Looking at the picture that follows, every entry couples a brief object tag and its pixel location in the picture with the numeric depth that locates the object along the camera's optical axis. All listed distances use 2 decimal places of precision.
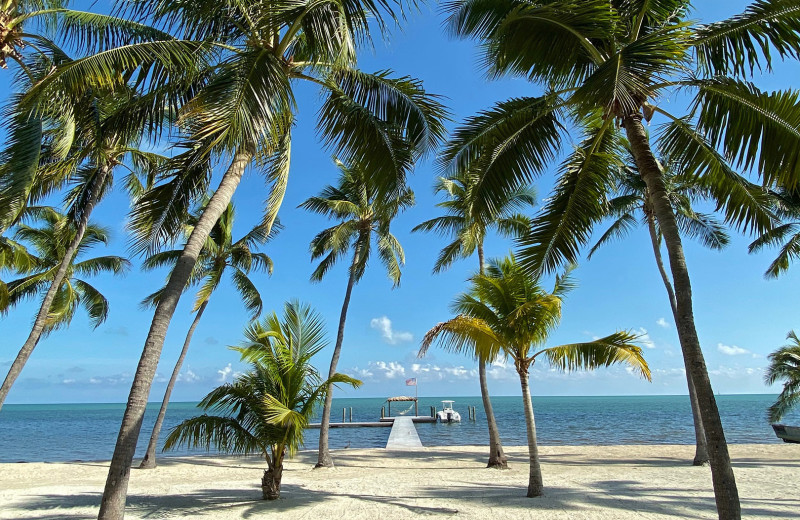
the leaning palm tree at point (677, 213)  12.80
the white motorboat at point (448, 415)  41.91
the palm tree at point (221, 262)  15.86
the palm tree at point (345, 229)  15.10
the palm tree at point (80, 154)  6.85
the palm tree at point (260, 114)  5.32
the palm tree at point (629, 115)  4.75
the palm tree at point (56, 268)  15.61
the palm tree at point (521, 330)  8.23
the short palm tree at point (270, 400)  7.91
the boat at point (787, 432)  18.81
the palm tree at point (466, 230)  13.35
